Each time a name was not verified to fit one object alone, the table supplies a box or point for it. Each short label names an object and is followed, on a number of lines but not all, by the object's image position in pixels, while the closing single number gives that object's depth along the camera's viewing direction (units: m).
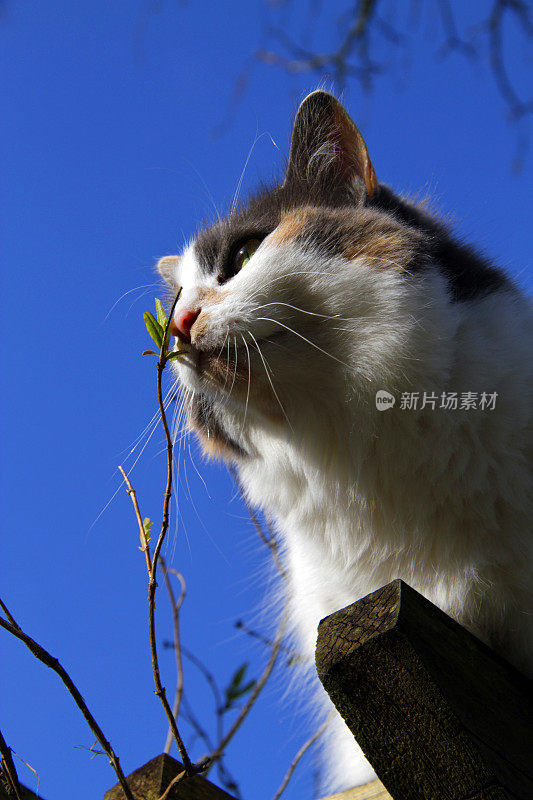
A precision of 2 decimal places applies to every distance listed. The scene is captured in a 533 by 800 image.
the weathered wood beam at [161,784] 0.82
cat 0.87
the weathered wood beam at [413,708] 0.77
